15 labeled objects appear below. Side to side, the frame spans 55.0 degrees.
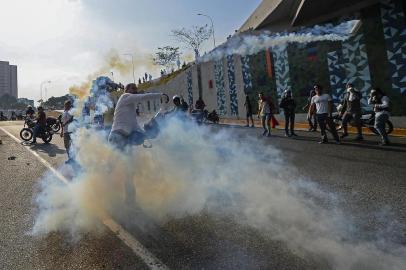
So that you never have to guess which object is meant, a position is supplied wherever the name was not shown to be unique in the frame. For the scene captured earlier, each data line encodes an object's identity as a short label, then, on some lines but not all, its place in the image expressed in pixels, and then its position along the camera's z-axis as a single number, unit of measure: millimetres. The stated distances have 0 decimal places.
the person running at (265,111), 15117
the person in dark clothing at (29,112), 21111
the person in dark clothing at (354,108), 12352
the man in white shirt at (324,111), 12102
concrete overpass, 16516
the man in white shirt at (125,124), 6277
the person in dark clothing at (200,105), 19662
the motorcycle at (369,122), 13258
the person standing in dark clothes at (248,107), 19819
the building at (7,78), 191375
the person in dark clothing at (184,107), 9036
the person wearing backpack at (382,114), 10914
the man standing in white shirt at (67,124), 10500
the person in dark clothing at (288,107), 14383
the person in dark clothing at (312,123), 15430
